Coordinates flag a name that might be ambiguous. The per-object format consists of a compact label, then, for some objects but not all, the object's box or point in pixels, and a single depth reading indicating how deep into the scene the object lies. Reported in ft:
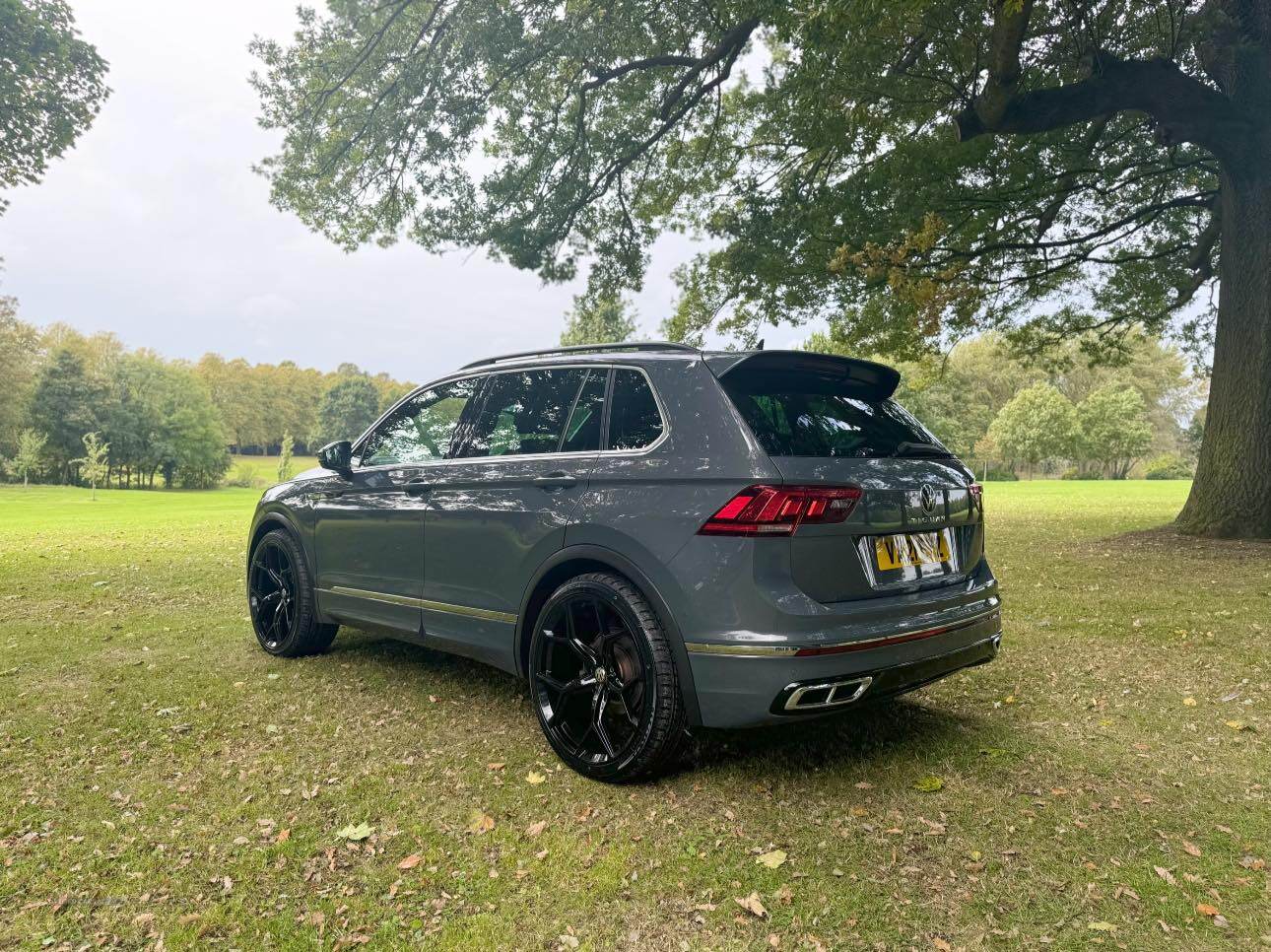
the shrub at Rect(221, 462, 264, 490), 218.96
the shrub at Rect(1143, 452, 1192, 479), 194.80
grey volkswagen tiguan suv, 9.32
